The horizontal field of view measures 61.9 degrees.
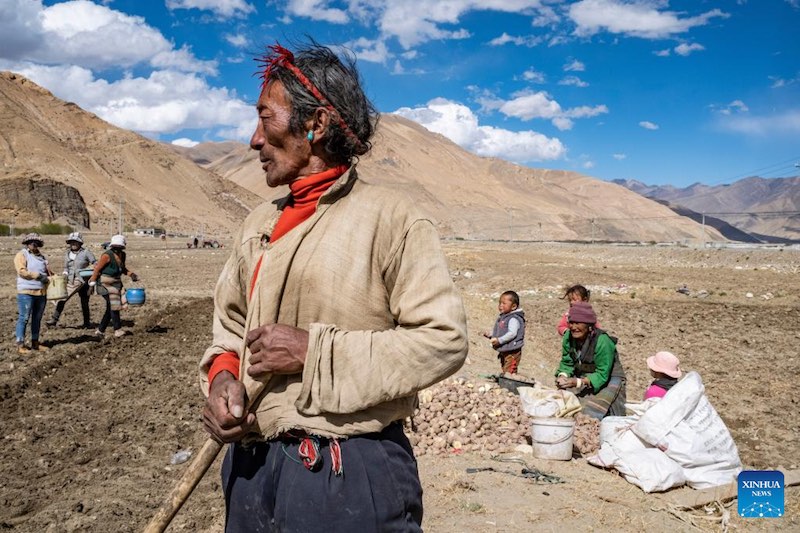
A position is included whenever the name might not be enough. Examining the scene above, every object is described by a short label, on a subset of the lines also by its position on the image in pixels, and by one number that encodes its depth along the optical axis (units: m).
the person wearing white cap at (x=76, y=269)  10.91
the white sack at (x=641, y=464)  4.88
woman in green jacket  6.50
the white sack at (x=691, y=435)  4.95
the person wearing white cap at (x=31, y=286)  9.08
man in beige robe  1.50
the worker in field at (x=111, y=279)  10.16
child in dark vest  7.91
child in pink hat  5.61
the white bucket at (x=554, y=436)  5.58
